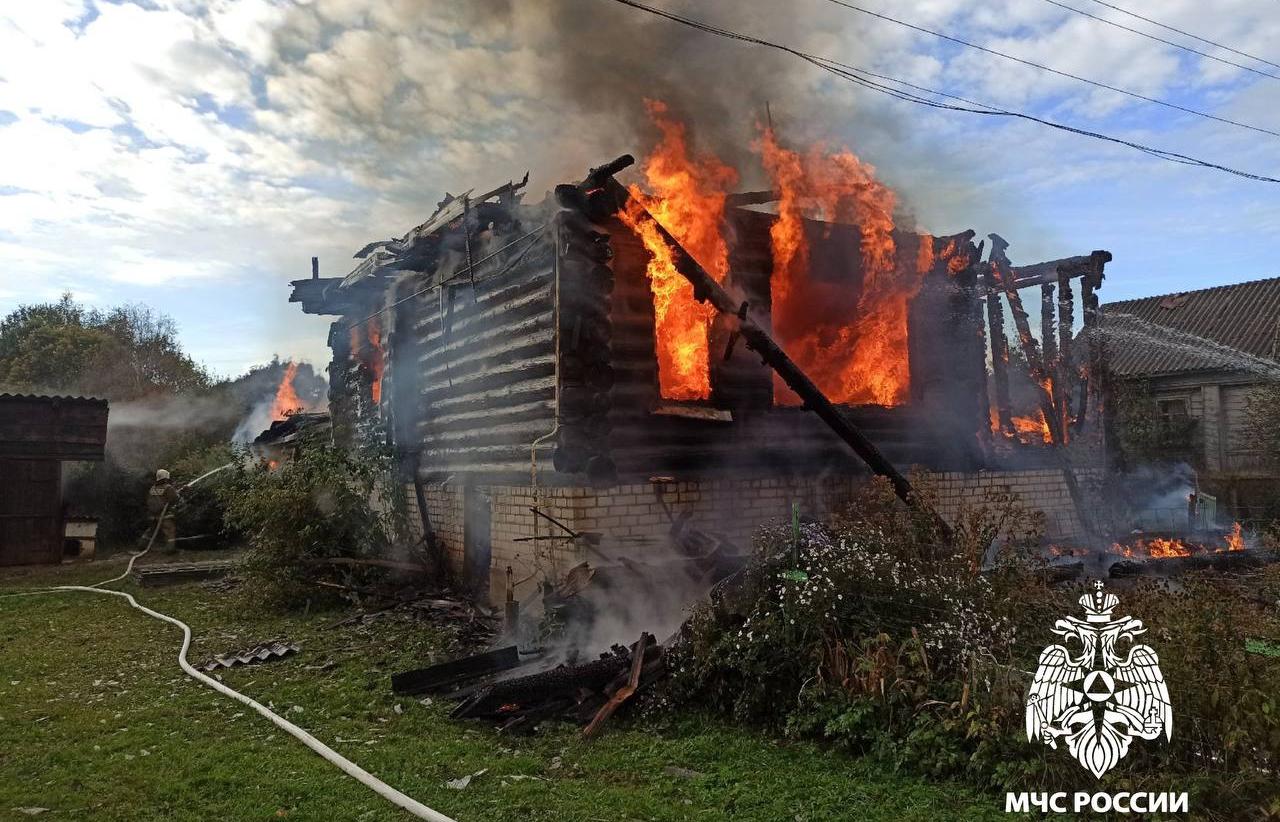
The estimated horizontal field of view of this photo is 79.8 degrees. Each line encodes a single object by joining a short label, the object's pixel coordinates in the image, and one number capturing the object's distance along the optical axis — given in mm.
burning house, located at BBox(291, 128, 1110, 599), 9023
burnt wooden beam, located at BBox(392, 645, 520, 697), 6824
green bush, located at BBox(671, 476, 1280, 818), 4133
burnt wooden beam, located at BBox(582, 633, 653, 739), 5852
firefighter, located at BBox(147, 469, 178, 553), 19016
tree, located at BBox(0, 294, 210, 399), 32719
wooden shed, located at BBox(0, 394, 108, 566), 16922
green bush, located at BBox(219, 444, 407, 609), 11211
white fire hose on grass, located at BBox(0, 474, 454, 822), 4288
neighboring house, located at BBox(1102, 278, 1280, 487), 24516
